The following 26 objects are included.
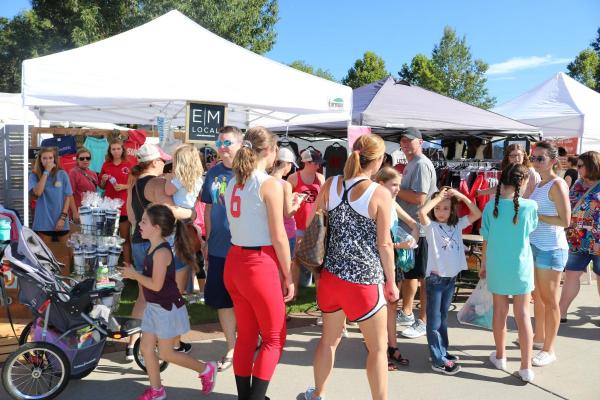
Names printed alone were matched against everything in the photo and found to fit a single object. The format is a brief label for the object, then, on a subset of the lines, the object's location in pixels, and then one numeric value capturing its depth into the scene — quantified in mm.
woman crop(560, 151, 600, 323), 5328
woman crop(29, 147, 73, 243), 5816
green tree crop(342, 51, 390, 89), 36656
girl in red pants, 2998
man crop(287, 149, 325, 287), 5523
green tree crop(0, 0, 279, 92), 22969
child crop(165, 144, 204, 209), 4219
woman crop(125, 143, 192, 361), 4125
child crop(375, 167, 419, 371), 3775
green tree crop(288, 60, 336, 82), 53719
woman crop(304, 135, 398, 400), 2957
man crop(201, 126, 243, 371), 3717
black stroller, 3428
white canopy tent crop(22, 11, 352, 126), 4801
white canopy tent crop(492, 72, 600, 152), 10781
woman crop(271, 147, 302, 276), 5012
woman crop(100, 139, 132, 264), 6500
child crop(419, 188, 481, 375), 4086
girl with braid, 3920
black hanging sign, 5551
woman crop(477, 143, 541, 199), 5507
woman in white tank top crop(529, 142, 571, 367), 4297
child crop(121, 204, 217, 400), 3395
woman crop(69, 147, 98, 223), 6781
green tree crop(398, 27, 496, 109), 36094
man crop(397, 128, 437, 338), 4688
